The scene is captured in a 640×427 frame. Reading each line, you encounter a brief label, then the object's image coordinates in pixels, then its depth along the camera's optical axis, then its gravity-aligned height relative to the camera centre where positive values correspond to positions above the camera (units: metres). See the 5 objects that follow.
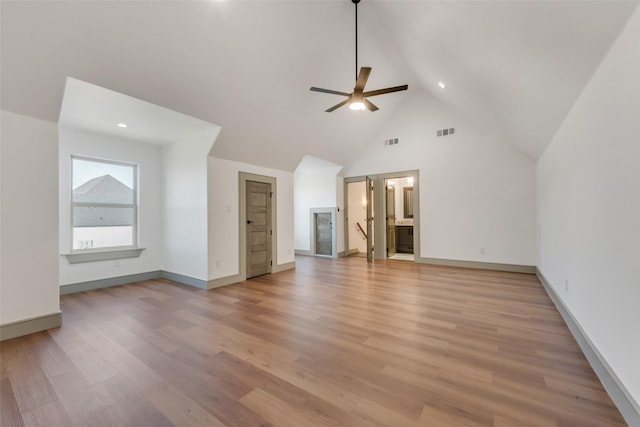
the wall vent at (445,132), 6.18 +1.98
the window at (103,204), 4.63 +0.25
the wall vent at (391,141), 6.96 +1.98
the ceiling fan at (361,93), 3.10 +1.57
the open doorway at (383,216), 7.02 -0.03
